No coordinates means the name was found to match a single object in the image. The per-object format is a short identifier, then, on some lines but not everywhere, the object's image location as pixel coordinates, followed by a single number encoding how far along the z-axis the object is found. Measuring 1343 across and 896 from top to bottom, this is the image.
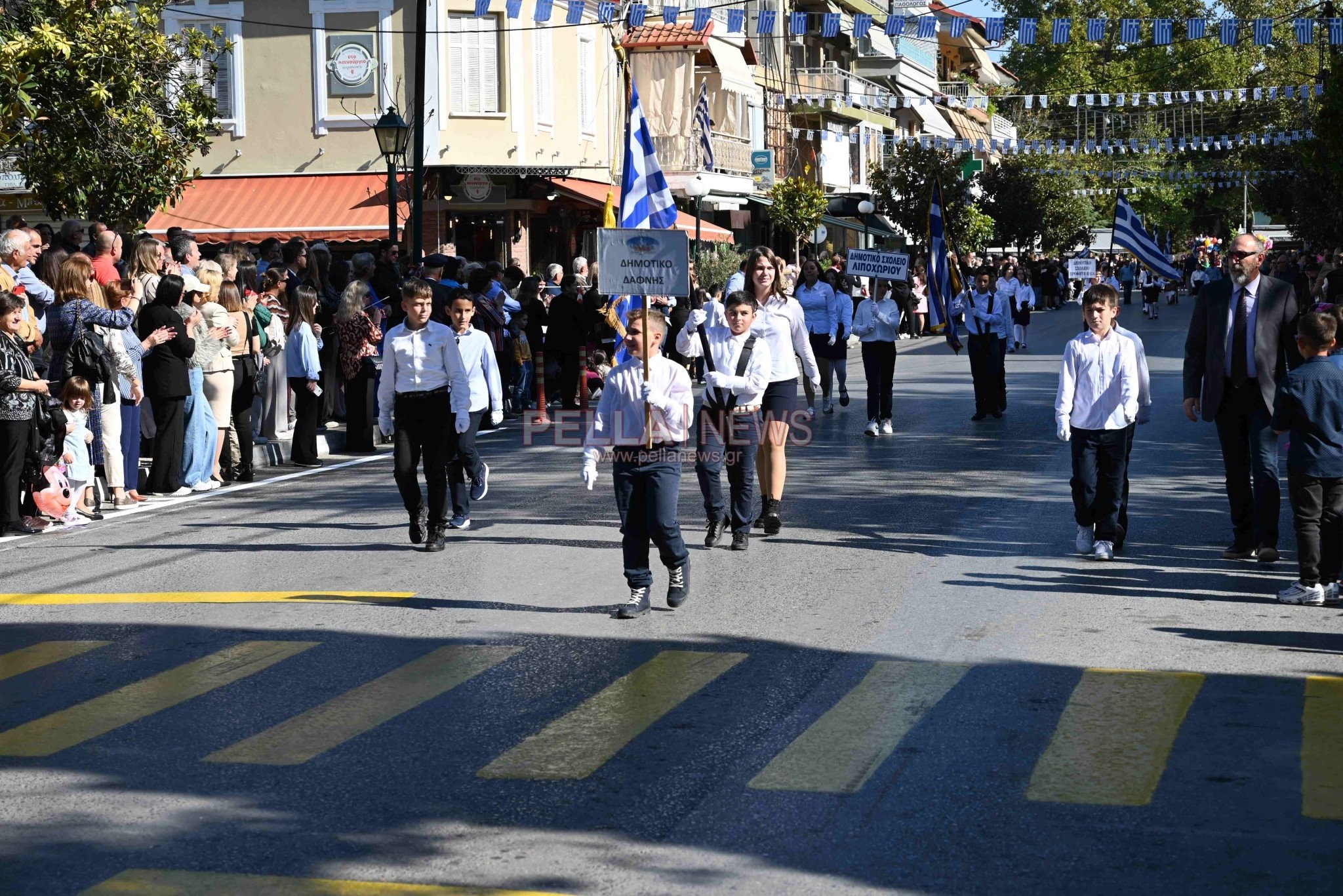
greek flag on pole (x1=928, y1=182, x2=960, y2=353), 23.44
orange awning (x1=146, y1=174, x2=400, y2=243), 31.92
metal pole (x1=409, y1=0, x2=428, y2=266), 22.81
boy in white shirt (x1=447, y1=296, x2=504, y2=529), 11.45
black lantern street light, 22.42
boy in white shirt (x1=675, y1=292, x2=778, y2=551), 11.30
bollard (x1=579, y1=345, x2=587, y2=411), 21.97
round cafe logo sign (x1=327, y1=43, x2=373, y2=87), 33.91
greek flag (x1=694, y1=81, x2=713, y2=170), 42.19
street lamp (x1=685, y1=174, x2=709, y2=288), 41.97
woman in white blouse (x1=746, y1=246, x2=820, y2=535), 11.88
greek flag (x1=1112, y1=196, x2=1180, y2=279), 29.20
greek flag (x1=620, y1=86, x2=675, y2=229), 14.21
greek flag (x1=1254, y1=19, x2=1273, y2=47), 30.70
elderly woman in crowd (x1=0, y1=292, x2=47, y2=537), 12.19
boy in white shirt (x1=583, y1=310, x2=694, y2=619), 9.17
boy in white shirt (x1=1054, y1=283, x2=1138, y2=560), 10.80
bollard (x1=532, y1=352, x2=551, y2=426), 21.17
